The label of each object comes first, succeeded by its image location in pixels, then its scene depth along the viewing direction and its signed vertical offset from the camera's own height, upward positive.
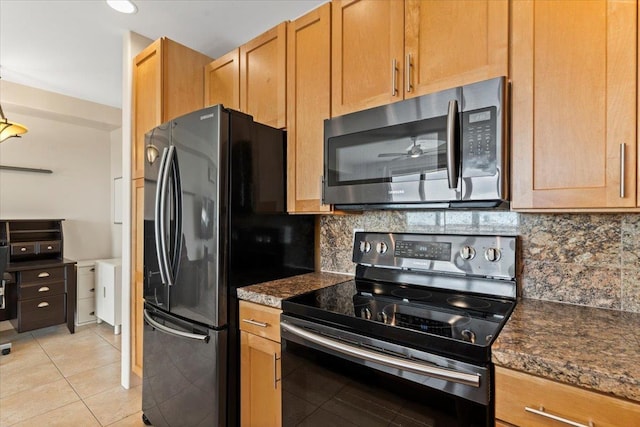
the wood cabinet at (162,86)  2.15 +0.85
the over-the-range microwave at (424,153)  1.18 +0.24
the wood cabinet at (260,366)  1.42 -0.70
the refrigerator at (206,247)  1.54 -0.19
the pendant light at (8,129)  2.62 +0.68
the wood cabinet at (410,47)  1.23 +0.69
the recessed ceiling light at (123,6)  2.05 +1.30
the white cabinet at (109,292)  3.54 -0.90
